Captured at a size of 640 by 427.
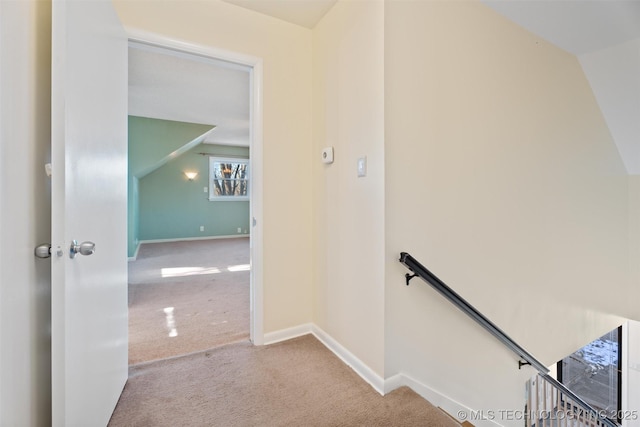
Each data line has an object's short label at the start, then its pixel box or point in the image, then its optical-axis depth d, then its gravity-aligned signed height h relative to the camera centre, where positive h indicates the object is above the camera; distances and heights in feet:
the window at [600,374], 12.49 -7.37
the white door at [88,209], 2.99 +0.07
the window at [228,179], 25.31 +3.33
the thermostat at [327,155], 6.38 +1.37
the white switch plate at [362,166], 5.42 +0.93
